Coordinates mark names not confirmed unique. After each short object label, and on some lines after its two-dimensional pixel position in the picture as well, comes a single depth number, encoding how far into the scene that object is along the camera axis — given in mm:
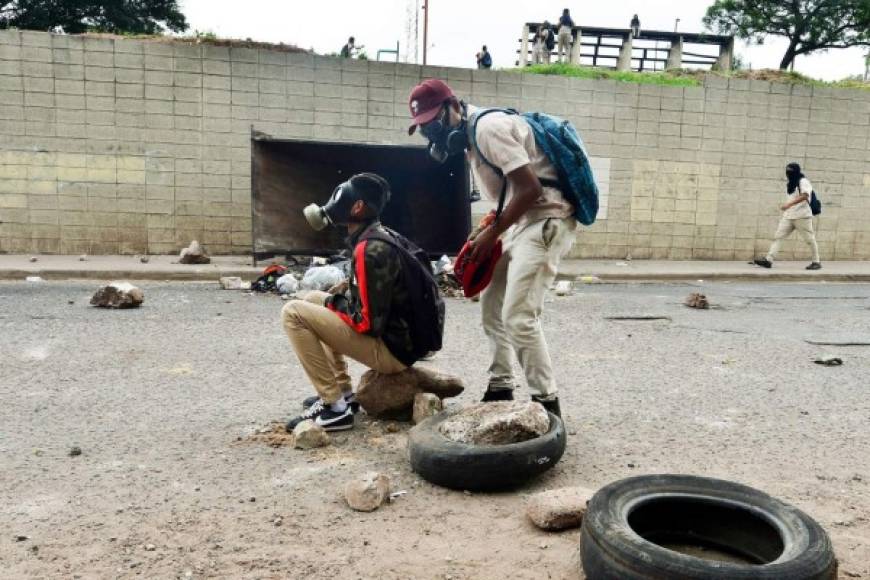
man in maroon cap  3363
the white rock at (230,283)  8430
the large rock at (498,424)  3143
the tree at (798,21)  30875
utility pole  21738
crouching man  3479
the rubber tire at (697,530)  2088
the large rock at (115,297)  6998
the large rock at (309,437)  3457
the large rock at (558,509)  2662
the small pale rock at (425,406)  3713
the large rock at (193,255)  9773
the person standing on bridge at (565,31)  23172
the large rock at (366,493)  2820
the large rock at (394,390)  3807
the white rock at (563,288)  8727
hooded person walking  11516
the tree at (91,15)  22656
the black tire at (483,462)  2973
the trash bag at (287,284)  8148
